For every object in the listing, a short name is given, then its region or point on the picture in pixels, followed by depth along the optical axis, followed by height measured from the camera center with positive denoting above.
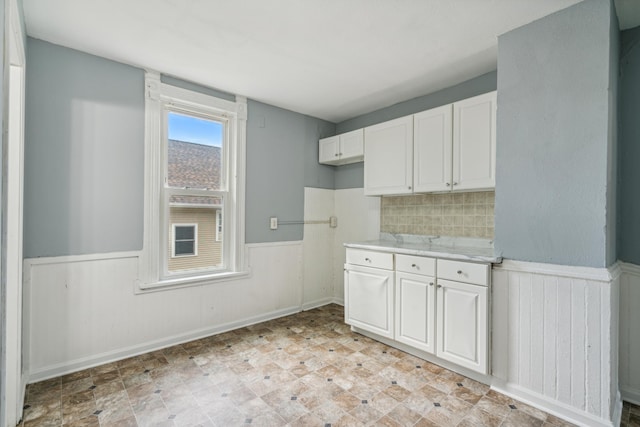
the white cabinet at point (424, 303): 2.21 -0.73
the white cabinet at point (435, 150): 2.45 +0.58
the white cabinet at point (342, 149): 3.53 +0.79
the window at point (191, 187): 2.72 +0.26
